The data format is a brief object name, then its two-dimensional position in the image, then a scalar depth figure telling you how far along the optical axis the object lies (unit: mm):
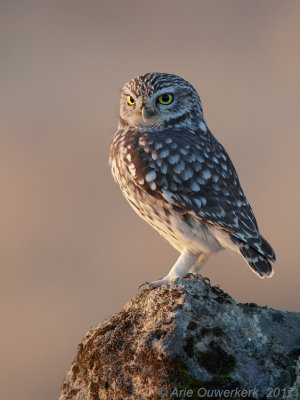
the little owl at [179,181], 7023
